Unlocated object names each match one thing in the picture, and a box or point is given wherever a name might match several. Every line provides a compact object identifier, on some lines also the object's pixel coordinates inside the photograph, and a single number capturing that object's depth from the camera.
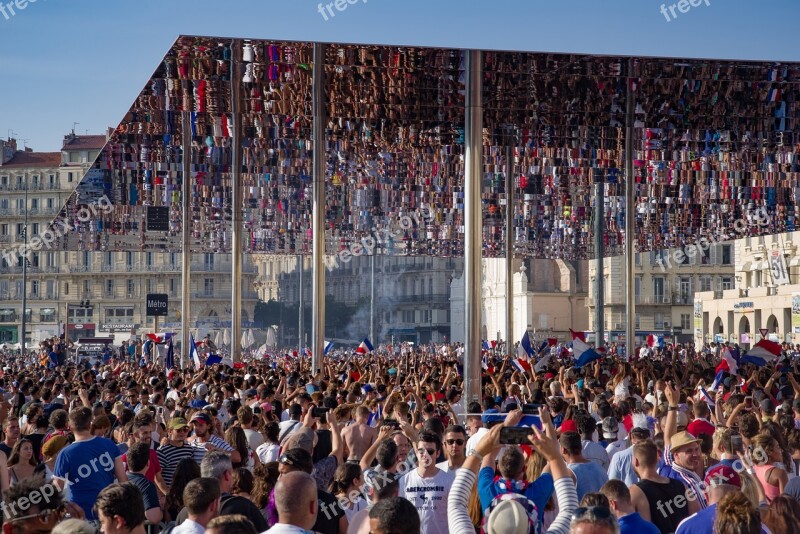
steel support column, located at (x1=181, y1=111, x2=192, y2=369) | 27.69
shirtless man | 10.88
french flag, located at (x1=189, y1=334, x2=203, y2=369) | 26.96
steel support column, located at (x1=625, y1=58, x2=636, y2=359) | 25.72
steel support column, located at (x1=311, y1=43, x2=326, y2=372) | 22.39
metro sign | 43.38
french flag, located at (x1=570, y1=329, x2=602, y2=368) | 24.22
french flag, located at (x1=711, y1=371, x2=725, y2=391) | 17.53
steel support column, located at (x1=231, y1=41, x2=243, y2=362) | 24.67
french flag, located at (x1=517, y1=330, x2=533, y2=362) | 26.23
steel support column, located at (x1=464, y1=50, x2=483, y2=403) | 17.41
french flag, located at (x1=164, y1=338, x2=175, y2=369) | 30.84
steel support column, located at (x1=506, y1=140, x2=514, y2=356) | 29.20
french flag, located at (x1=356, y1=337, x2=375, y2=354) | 29.83
